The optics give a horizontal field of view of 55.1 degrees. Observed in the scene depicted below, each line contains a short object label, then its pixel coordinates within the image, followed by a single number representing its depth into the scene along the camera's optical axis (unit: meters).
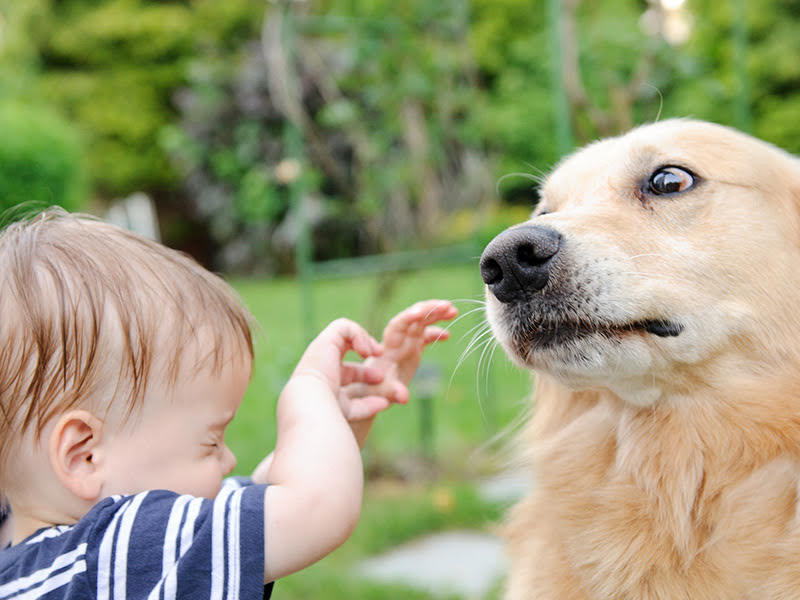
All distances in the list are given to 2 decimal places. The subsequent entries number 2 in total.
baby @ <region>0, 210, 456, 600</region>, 1.16
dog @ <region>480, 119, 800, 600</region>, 1.43
